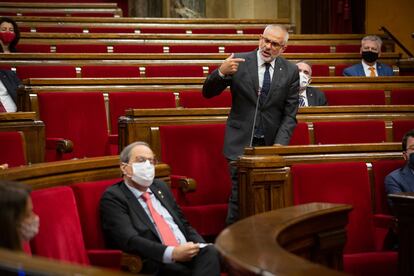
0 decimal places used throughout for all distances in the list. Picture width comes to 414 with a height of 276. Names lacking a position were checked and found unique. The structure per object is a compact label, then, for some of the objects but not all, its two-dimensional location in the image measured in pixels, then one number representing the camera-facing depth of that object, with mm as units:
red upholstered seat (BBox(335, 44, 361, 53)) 12172
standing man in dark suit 6582
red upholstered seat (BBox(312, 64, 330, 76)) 10523
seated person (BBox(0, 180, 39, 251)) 3551
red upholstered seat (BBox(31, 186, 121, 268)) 4805
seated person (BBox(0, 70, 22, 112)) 8234
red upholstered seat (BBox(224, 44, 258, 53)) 11659
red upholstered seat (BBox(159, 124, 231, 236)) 7043
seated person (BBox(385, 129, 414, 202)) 6297
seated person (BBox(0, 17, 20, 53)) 9359
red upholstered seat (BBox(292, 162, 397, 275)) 6184
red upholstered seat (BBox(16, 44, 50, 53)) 10452
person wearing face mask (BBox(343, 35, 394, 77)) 10023
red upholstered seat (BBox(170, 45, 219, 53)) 11414
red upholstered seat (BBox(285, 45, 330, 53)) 11752
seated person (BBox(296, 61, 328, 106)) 8250
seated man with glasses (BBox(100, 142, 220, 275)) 5242
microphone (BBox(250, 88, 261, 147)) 6609
